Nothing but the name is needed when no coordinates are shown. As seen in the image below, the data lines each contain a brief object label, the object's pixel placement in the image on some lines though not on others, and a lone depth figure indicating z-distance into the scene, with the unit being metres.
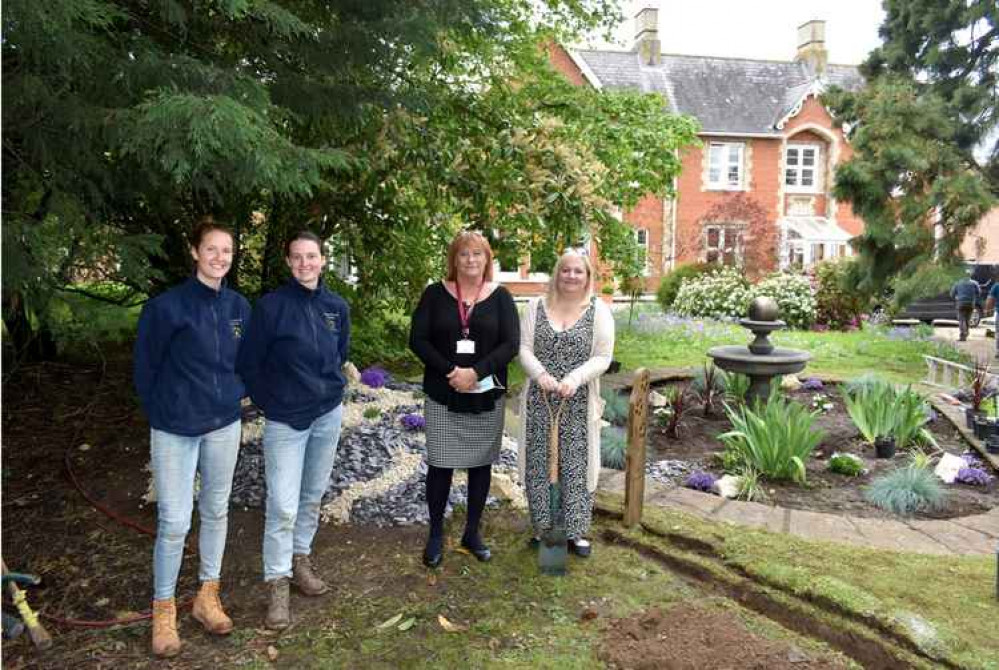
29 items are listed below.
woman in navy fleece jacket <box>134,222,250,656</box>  3.19
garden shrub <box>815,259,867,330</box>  17.09
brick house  28.31
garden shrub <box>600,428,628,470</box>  6.09
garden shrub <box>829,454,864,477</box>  5.90
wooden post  4.61
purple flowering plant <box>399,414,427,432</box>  5.81
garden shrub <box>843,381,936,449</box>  6.39
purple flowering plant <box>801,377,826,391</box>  8.79
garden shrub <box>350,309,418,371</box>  9.59
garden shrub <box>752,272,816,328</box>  16.95
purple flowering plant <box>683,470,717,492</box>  5.52
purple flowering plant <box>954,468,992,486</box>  5.69
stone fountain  7.11
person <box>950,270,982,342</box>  15.56
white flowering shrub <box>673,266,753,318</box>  17.64
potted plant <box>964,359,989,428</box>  6.88
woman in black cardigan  4.01
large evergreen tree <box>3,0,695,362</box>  2.94
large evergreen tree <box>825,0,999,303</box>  12.45
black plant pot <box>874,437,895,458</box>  6.30
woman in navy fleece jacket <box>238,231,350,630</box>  3.52
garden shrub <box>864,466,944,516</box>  5.16
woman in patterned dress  4.11
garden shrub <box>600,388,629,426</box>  7.25
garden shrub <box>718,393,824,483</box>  5.62
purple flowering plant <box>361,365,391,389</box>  6.76
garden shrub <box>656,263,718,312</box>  19.81
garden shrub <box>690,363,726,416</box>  7.72
